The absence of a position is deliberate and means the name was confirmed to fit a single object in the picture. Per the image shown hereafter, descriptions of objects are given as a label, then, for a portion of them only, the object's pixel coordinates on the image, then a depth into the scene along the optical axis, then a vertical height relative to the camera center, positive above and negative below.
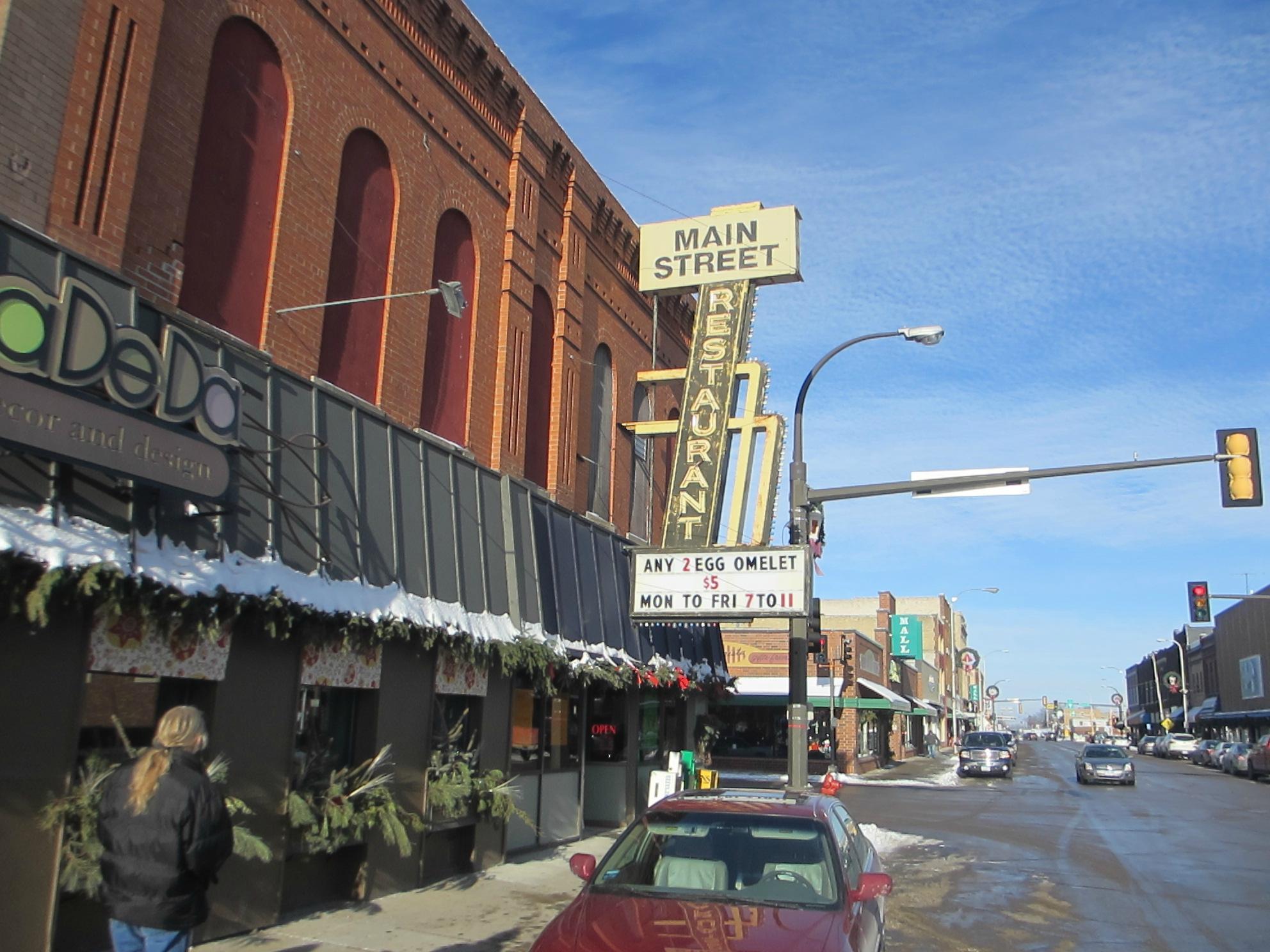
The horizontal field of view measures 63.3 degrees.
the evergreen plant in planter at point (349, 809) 9.56 -1.12
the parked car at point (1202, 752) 57.38 -1.76
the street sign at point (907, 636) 64.94 +4.71
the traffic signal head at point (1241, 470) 14.98 +3.61
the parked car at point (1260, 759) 41.09 -1.45
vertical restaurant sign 18.05 +5.13
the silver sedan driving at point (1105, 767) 35.72 -1.72
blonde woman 4.64 -0.71
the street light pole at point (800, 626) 15.81 +1.23
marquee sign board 15.84 +1.87
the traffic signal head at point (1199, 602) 32.97 +3.76
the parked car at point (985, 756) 40.19 -1.64
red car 5.15 -1.02
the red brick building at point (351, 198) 8.95 +5.56
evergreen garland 6.88 +0.59
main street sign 19.42 +8.62
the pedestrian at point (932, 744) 62.62 -1.97
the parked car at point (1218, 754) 51.38 -1.71
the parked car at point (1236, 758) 46.22 -1.66
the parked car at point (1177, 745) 66.81 -1.68
